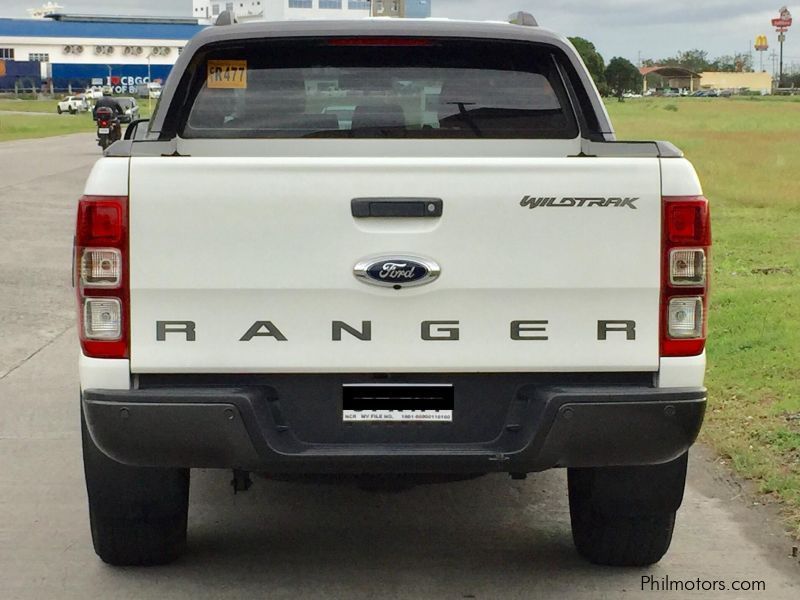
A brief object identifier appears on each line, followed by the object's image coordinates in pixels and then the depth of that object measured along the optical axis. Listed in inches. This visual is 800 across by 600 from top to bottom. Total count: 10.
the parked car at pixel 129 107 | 1720.5
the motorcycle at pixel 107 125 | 1341.0
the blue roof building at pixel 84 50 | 6230.3
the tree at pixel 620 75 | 6889.8
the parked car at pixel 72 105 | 3560.5
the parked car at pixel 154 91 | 4183.6
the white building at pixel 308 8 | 6653.5
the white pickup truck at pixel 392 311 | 162.6
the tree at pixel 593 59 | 5543.3
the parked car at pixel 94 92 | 4048.7
